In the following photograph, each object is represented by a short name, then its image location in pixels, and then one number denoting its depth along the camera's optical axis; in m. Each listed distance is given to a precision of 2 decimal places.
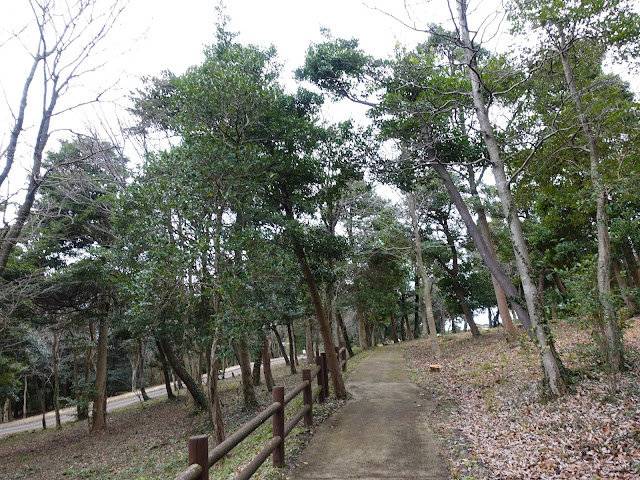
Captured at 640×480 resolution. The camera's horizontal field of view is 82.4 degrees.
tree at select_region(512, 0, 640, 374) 6.72
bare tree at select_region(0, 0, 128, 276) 5.49
